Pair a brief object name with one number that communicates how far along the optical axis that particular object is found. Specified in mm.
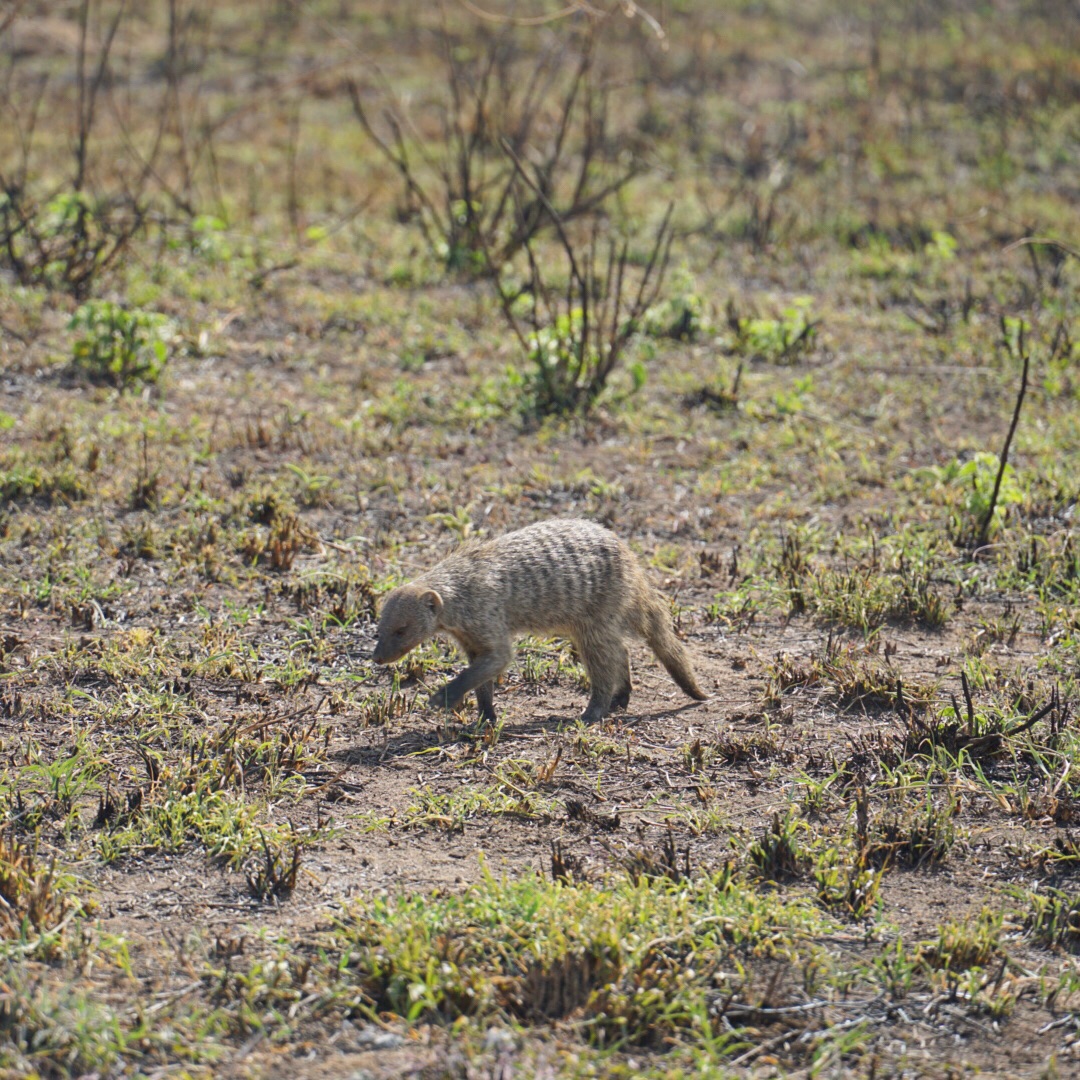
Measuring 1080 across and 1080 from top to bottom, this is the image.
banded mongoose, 10148
